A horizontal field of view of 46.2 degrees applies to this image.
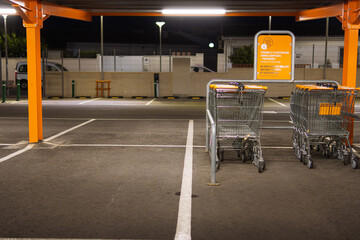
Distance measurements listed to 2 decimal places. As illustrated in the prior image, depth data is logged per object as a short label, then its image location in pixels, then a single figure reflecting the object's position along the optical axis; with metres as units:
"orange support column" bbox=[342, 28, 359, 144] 8.37
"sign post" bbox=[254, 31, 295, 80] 7.88
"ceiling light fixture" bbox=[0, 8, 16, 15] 9.58
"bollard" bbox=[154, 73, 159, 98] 23.34
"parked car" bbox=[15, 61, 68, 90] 28.06
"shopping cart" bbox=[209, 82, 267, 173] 6.66
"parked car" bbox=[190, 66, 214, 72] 30.58
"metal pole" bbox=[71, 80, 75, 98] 22.97
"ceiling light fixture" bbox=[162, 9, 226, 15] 10.89
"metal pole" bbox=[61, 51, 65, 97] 23.20
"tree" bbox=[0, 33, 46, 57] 40.34
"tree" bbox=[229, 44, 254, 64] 32.02
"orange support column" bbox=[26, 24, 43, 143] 8.71
